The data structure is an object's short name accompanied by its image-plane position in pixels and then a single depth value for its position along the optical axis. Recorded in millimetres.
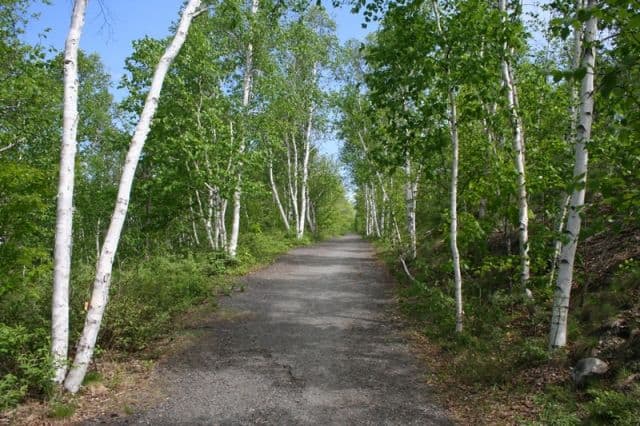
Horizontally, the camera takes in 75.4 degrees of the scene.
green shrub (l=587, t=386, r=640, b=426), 3922
